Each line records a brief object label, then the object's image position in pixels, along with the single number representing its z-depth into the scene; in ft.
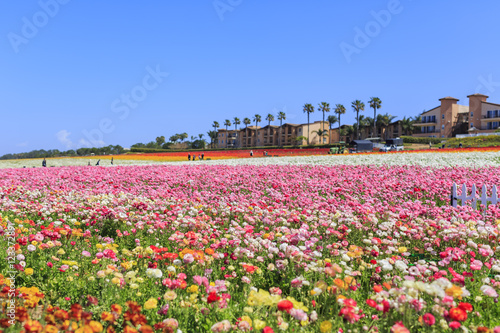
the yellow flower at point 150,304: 8.59
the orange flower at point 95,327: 6.77
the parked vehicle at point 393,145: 149.18
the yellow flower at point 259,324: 7.92
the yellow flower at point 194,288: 9.72
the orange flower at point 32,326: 6.84
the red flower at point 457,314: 7.98
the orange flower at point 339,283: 9.62
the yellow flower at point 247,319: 8.41
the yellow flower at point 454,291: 8.43
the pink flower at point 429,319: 8.14
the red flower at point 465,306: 8.27
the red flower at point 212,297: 9.11
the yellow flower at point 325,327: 7.78
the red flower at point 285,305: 7.91
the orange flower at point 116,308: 8.16
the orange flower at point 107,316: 7.40
